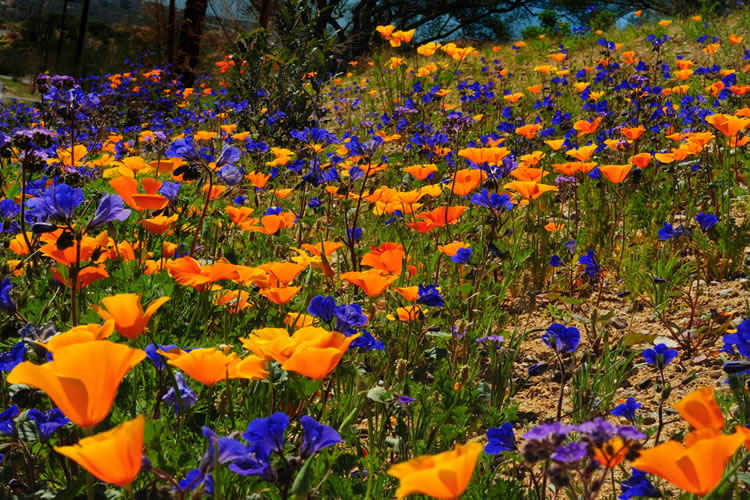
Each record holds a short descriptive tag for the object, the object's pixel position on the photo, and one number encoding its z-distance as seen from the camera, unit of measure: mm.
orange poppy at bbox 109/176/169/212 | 2199
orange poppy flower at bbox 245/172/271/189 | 3479
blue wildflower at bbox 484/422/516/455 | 1410
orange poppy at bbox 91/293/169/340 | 1360
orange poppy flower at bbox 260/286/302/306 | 1810
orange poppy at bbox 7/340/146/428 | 965
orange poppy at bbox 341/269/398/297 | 1810
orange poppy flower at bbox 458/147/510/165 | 2982
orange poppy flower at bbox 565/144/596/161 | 3299
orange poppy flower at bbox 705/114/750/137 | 3201
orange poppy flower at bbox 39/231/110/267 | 1894
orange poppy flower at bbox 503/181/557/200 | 2896
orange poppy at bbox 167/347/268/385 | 1277
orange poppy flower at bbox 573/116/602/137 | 4109
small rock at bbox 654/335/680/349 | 2791
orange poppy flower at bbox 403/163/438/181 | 3232
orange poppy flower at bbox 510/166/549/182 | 3193
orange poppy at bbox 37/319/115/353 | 1210
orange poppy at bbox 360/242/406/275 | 2129
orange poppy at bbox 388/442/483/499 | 810
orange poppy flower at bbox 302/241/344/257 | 2432
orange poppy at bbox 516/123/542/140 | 4070
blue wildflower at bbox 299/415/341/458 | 1127
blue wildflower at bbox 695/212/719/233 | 2955
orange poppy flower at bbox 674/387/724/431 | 1055
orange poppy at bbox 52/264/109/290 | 1963
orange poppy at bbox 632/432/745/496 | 834
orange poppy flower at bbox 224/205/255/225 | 2766
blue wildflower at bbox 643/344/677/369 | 1717
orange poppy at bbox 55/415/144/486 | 830
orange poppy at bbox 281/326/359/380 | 1162
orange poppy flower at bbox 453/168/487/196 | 3043
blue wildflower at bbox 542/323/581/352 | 1716
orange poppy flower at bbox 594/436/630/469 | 986
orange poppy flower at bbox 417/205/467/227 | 2707
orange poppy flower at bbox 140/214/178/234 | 2422
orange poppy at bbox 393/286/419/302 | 1829
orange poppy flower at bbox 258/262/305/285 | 1940
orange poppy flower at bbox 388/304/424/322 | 2102
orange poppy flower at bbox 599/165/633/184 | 2939
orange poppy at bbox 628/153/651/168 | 3445
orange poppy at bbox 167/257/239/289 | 1817
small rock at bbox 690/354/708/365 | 2604
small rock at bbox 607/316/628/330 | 3062
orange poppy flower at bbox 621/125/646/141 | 3826
